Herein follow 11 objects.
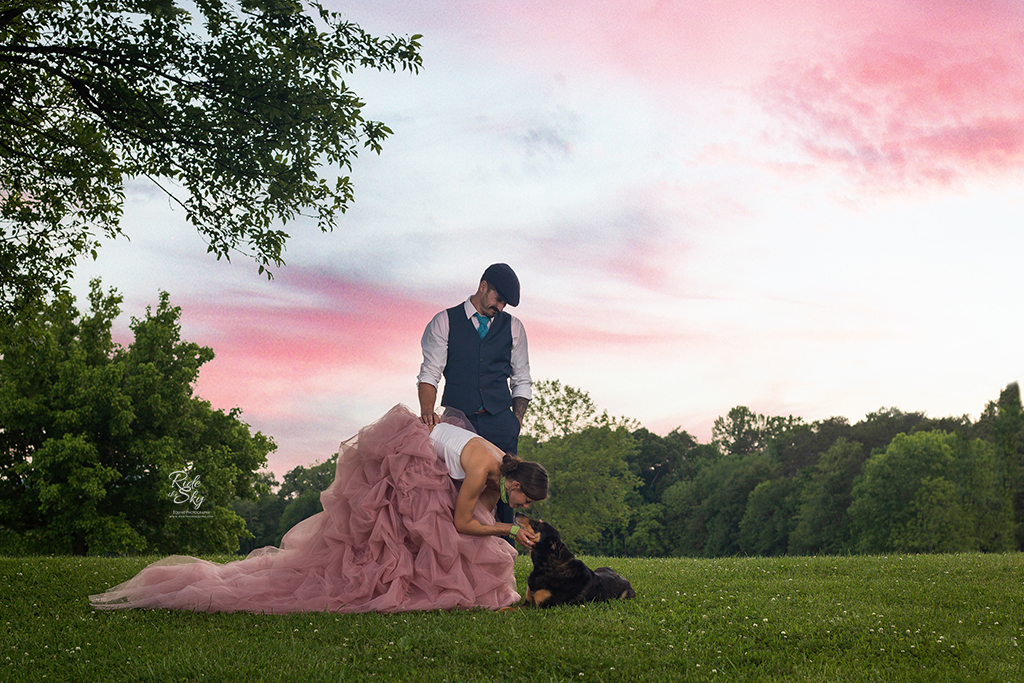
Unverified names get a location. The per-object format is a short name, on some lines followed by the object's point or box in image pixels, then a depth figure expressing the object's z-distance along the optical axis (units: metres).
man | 8.66
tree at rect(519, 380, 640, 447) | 49.53
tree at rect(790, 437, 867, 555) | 52.47
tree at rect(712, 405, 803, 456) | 87.88
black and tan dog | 7.43
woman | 7.61
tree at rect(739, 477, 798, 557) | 58.19
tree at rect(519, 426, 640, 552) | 47.22
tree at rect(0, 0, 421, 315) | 11.66
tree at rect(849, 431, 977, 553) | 45.16
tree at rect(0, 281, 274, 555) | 29.17
